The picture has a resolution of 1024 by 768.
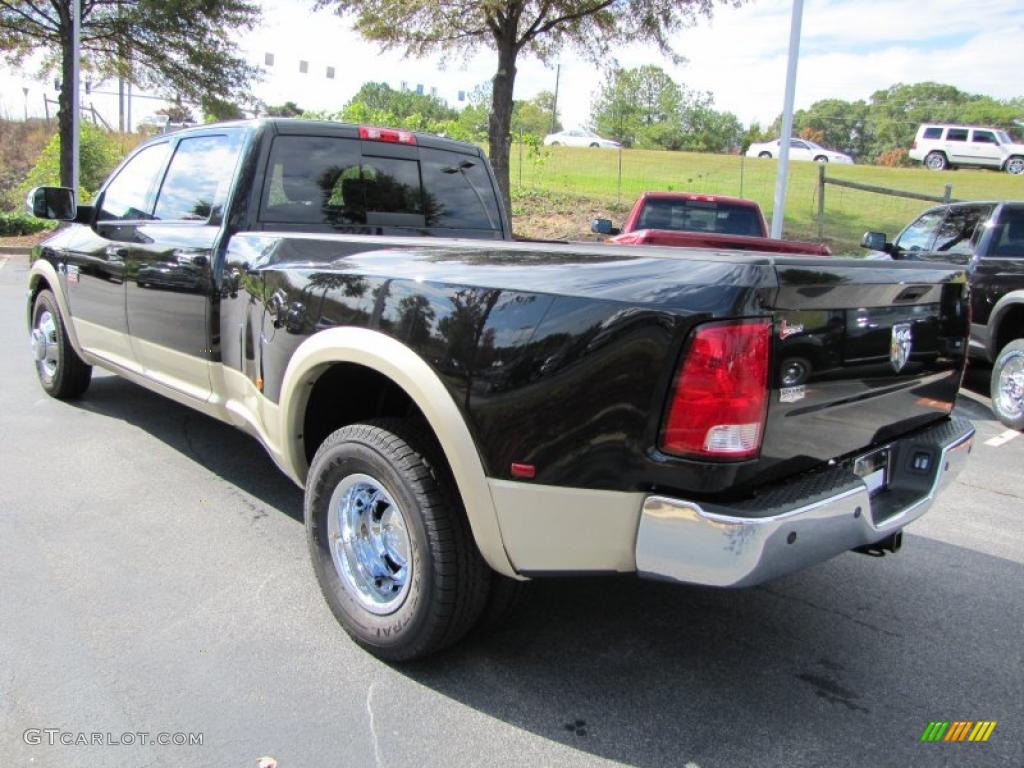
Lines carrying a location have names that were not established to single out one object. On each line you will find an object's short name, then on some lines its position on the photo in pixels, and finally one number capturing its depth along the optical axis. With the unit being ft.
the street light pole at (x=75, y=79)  53.16
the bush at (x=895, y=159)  232.00
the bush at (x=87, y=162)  70.40
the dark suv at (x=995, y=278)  21.70
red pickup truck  31.01
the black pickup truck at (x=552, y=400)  6.90
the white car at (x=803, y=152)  137.05
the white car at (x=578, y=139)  171.53
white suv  103.30
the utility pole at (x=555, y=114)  290.01
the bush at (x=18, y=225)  59.00
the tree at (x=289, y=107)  75.69
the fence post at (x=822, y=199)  56.10
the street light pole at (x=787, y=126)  39.45
